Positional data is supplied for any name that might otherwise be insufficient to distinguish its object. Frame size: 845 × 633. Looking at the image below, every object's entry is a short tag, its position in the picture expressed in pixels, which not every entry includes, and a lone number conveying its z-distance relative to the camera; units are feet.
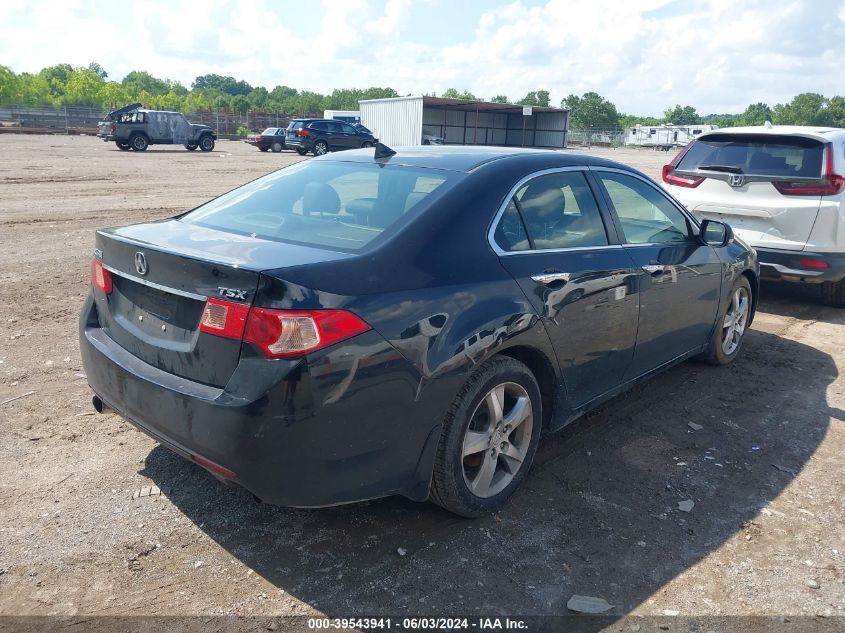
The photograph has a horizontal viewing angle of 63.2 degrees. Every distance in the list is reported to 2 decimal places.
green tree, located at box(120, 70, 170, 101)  515.09
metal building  148.97
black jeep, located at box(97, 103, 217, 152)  105.91
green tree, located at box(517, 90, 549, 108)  497.46
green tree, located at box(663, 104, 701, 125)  547.49
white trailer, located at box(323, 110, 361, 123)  204.91
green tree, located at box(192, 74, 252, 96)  642.22
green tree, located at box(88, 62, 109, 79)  609.21
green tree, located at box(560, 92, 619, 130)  453.58
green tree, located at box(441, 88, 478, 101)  464.44
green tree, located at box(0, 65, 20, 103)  247.29
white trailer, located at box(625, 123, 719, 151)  315.17
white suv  22.09
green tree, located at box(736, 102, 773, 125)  483.31
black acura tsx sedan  8.44
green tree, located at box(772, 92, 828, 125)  419.33
